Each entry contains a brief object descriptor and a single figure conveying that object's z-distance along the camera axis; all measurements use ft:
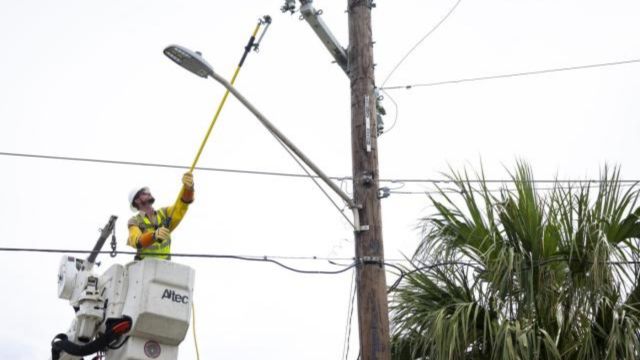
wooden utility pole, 42.46
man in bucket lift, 42.52
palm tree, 43.33
